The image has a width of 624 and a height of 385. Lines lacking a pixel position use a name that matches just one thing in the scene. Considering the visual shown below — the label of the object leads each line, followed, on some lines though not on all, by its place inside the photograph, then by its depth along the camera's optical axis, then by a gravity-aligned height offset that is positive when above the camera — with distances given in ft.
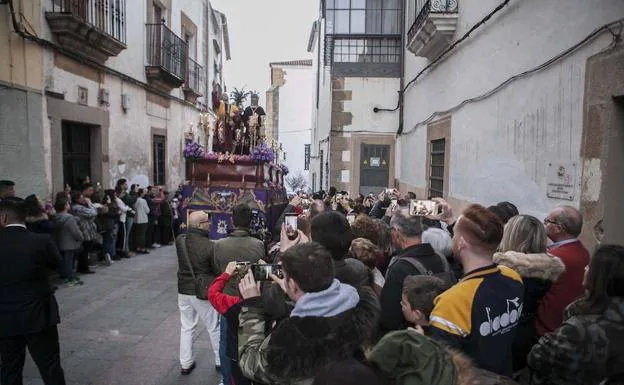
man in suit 9.94 -3.17
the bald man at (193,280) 11.98 -3.23
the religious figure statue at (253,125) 30.35 +2.48
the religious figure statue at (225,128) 29.84 +2.21
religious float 25.08 -1.38
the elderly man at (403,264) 8.02 -1.89
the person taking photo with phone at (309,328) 5.47 -2.07
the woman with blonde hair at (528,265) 8.34 -1.82
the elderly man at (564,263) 8.67 -1.92
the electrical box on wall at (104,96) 31.99 +4.51
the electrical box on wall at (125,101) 34.96 +4.55
